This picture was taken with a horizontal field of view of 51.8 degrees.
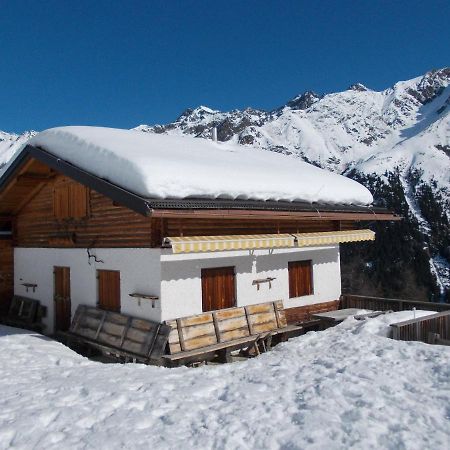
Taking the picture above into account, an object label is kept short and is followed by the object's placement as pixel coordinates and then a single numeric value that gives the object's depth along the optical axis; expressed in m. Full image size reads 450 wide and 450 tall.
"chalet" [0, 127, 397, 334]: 10.17
